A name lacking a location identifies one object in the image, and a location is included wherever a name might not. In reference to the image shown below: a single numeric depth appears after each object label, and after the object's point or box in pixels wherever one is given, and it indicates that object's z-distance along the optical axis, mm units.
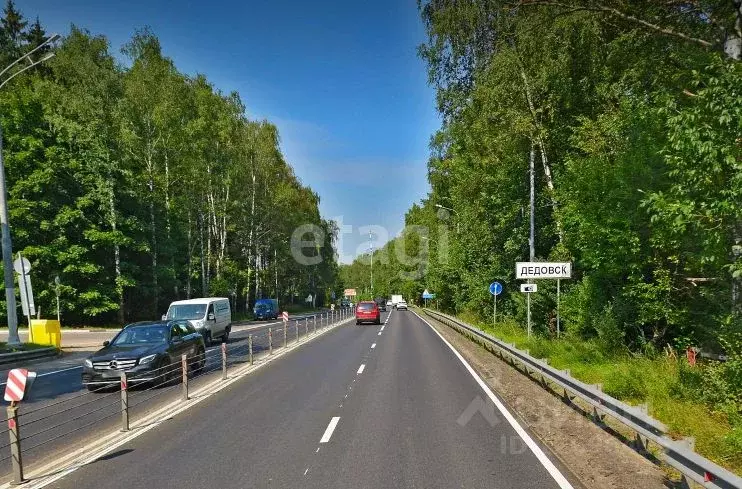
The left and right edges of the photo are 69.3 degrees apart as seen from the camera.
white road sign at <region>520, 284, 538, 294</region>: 18438
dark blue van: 51781
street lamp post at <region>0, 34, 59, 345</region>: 20797
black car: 11891
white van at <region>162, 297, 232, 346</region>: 23797
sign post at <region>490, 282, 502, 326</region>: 26202
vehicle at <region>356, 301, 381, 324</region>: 41438
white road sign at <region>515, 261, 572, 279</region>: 16844
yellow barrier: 23188
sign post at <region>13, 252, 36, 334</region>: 20891
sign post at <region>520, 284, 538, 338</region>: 18438
